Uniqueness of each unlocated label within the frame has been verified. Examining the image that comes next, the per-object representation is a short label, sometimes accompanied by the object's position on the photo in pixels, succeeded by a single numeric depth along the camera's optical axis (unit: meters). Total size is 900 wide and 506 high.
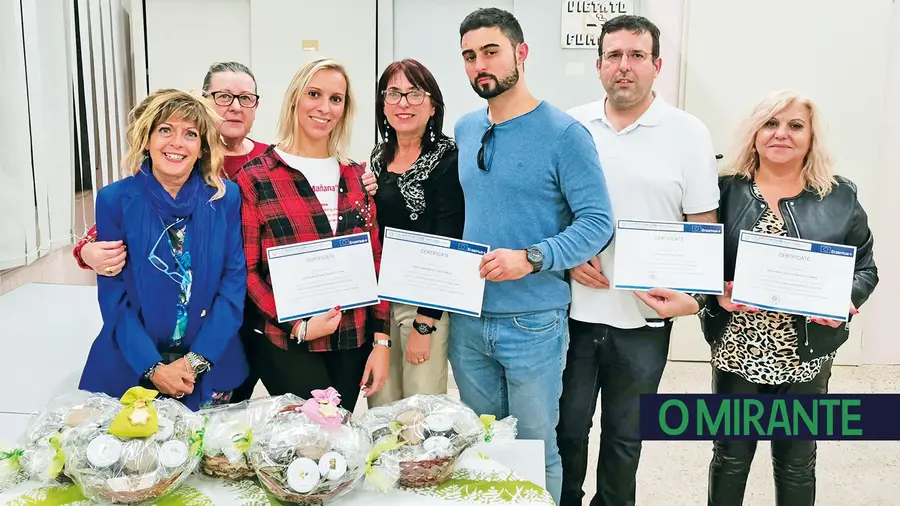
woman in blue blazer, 1.67
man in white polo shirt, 2.00
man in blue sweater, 1.81
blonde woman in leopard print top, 1.92
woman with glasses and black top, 1.95
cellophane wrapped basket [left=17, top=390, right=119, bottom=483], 1.29
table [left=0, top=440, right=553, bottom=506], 1.27
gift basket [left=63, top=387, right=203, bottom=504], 1.21
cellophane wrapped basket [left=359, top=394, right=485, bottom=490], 1.33
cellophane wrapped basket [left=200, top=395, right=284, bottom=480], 1.33
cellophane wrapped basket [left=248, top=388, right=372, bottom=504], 1.24
